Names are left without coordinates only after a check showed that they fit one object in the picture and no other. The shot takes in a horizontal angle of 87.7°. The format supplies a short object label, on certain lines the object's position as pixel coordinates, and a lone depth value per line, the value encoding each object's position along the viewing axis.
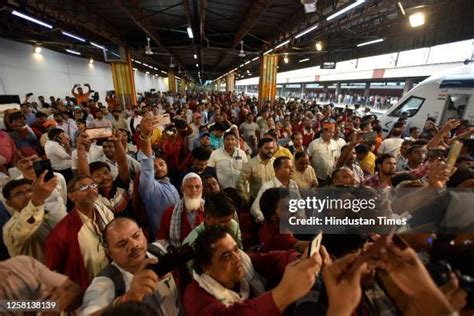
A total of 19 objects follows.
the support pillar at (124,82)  14.52
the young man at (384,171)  3.30
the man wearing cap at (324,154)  4.76
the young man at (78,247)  1.79
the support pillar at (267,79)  13.88
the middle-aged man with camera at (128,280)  1.19
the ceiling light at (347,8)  4.91
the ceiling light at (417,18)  6.62
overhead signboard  13.16
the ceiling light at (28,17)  6.03
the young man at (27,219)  1.82
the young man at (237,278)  1.05
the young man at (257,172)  3.69
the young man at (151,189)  2.69
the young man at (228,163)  4.04
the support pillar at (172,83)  32.35
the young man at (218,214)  2.00
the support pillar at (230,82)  36.25
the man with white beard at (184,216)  2.30
